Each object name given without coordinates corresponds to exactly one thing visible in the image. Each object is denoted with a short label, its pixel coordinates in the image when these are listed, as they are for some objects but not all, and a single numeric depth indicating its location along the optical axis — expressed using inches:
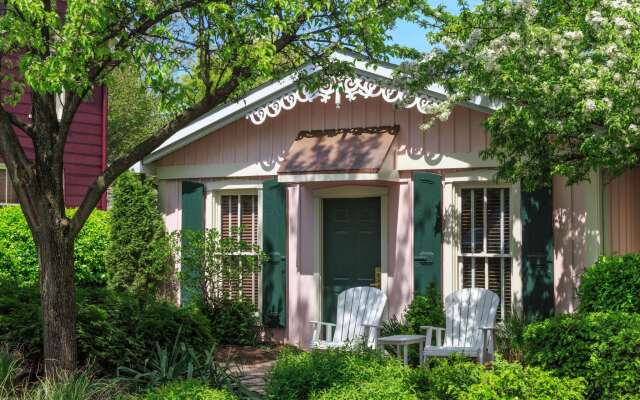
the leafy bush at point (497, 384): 239.0
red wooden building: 660.7
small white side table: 369.0
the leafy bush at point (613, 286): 318.7
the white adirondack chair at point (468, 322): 370.9
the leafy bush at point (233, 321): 464.8
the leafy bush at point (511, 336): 378.9
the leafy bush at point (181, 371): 282.7
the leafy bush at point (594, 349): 257.6
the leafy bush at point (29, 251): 555.8
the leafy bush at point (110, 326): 321.7
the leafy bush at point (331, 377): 238.7
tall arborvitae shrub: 496.1
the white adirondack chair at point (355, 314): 410.6
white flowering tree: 310.0
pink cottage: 402.3
